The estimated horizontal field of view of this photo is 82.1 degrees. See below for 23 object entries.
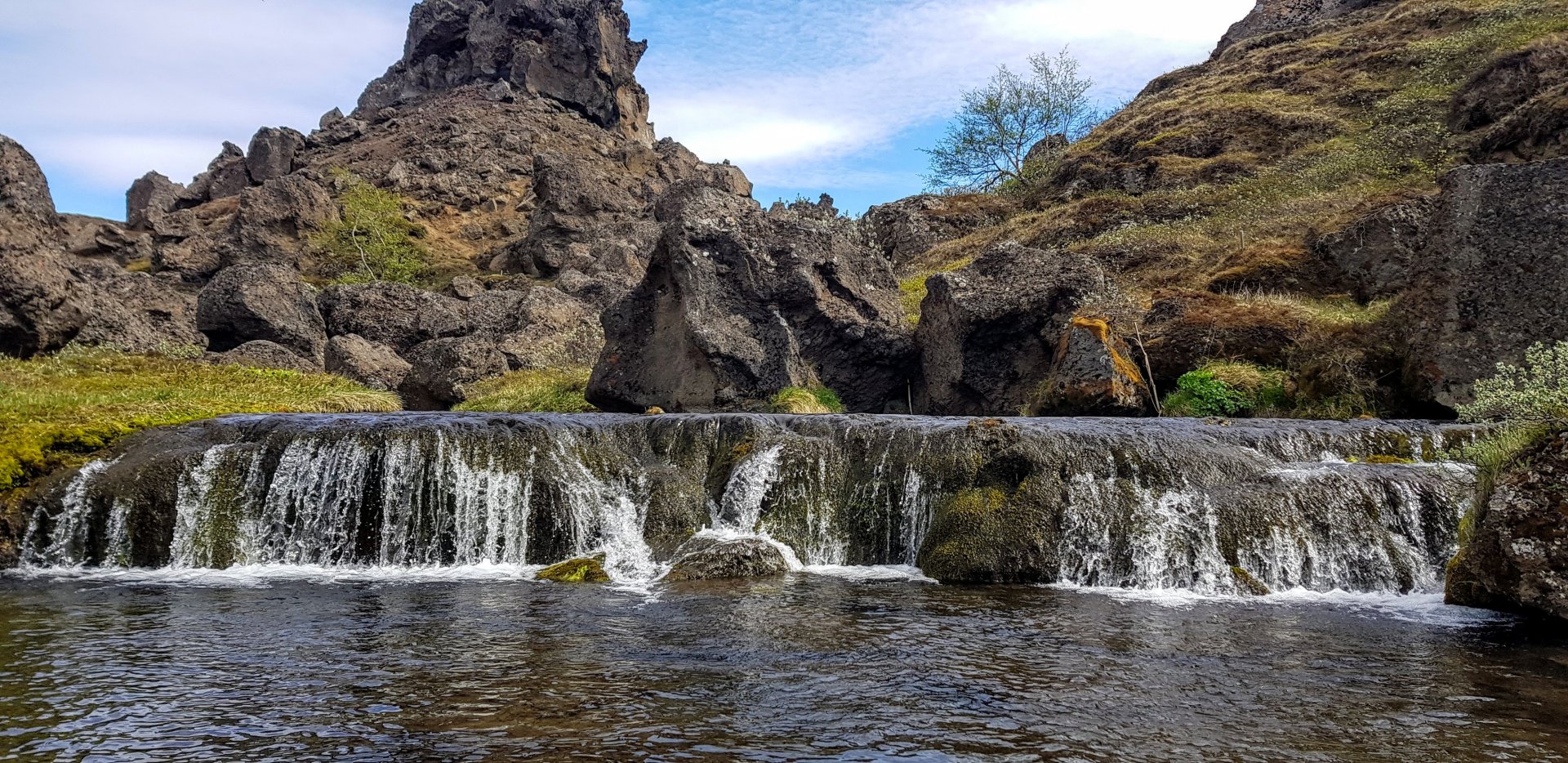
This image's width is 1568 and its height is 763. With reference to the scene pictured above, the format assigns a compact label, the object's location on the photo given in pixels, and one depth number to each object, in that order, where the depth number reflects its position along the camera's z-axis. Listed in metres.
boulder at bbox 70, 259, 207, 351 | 26.14
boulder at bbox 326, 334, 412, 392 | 31.08
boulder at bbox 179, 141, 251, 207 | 84.00
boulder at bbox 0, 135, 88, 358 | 23.41
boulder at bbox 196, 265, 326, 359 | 31.70
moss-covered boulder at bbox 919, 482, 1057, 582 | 12.39
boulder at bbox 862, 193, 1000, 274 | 47.78
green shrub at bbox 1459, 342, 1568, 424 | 10.26
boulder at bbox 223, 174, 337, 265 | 58.56
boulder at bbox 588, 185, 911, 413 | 22.92
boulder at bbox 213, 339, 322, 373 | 29.17
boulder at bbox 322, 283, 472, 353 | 38.09
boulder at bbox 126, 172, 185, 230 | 85.45
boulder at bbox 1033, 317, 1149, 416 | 20.23
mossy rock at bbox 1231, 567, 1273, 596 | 11.51
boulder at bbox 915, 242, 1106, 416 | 23.27
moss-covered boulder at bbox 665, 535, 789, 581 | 12.54
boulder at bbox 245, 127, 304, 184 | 82.50
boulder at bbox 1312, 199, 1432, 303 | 25.58
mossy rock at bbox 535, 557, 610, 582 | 12.59
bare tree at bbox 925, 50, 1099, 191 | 57.78
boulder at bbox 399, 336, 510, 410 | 28.30
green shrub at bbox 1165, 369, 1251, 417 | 21.16
